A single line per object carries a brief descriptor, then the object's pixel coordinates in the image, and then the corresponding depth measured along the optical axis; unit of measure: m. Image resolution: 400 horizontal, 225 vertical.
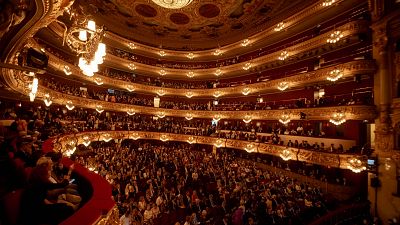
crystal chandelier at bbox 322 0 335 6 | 14.50
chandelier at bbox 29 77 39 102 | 7.23
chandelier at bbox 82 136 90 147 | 16.00
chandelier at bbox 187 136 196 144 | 24.30
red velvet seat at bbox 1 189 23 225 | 2.04
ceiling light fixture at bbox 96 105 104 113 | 21.12
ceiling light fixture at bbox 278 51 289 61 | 18.53
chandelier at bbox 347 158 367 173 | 11.63
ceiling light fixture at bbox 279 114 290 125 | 17.05
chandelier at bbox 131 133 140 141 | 23.19
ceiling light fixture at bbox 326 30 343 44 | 14.02
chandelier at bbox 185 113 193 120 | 26.09
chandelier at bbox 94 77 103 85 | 20.95
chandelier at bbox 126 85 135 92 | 24.51
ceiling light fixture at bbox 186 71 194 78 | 27.50
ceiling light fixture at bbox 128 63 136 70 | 24.90
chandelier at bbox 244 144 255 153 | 18.91
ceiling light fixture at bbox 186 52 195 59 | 28.10
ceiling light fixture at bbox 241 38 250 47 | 22.67
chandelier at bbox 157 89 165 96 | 26.67
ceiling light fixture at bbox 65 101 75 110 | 17.59
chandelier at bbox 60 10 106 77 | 5.00
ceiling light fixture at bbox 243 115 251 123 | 21.00
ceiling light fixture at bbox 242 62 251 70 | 22.45
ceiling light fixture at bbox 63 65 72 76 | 16.81
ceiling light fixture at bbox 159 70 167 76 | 27.43
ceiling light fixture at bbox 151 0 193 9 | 17.95
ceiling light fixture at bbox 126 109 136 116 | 23.91
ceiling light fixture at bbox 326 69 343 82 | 13.59
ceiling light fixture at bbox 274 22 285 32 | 18.83
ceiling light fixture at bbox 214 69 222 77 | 25.50
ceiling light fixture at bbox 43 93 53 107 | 13.40
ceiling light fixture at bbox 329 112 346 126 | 12.98
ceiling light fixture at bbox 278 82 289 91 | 17.94
